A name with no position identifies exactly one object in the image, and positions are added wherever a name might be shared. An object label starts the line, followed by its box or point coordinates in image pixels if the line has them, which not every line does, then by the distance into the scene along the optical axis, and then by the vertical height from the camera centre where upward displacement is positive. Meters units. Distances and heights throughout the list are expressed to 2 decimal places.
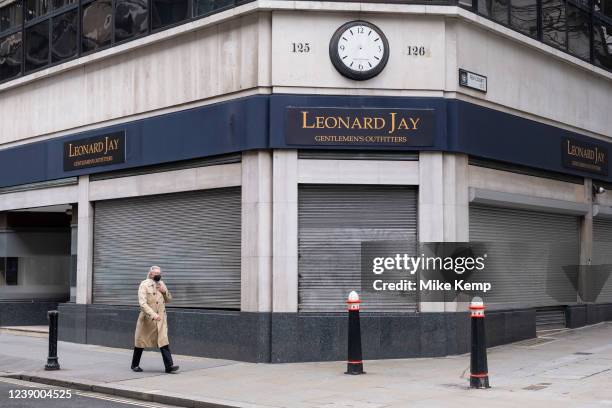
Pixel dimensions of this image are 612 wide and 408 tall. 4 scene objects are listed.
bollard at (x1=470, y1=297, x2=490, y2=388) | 11.31 -1.09
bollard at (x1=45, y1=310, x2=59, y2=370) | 14.06 -1.25
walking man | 13.47 -0.85
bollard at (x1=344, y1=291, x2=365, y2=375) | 12.72 -1.08
